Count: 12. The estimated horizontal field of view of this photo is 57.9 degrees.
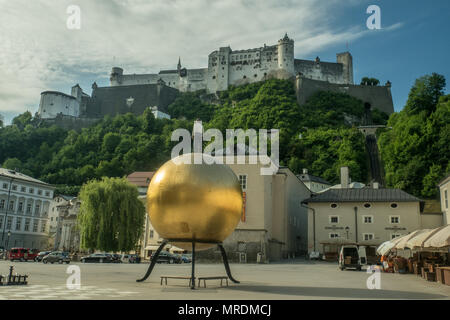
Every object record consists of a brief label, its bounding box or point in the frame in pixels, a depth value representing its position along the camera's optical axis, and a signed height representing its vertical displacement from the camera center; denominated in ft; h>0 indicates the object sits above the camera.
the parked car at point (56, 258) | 119.96 -5.59
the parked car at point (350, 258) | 90.23 -2.30
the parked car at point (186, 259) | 134.62 -5.26
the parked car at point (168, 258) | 124.71 -4.72
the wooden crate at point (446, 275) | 56.03 -3.28
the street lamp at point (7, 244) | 216.84 -3.75
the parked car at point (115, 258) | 127.49 -5.36
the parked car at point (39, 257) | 143.51 -6.48
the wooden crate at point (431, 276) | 62.77 -3.90
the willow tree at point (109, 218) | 126.93 +7.13
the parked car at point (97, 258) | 124.86 -5.42
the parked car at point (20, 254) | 140.05 -5.54
